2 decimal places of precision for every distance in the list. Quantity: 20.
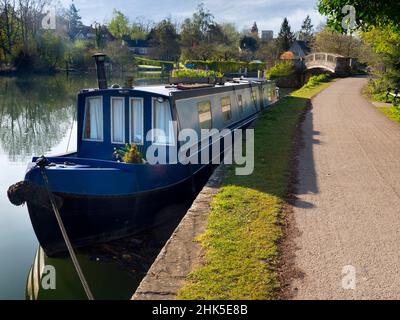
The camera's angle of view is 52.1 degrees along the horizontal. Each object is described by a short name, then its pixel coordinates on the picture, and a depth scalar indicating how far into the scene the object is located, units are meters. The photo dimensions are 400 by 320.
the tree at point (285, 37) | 75.58
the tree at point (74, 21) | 82.62
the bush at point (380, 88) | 21.42
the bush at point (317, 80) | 34.38
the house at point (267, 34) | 112.76
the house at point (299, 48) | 74.19
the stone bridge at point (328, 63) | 45.00
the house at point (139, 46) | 92.86
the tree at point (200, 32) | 70.00
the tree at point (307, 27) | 103.94
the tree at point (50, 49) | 50.66
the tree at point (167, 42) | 75.00
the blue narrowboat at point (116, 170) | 6.36
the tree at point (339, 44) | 53.94
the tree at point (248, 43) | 84.62
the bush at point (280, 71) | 43.50
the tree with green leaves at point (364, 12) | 9.56
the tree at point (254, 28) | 118.03
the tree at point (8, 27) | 48.66
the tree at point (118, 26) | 97.00
